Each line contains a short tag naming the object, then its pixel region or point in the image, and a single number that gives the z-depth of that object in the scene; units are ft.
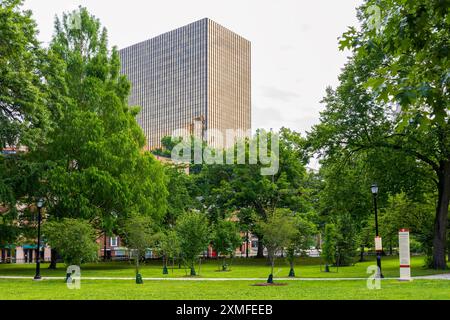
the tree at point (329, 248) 120.98
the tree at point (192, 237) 108.78
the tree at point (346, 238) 131.13
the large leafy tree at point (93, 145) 123.13
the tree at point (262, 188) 175.22
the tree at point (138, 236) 98.39
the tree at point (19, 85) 94.43
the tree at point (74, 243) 90.79
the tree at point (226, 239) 144.66
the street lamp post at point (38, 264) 98.39
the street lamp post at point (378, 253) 84.43
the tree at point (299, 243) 108.37
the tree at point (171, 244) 114.01
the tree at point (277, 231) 87.35
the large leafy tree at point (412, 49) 23.08
